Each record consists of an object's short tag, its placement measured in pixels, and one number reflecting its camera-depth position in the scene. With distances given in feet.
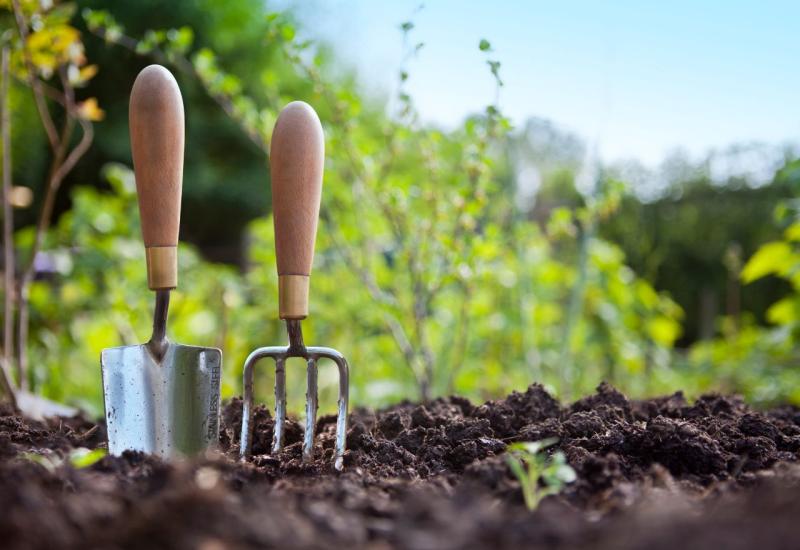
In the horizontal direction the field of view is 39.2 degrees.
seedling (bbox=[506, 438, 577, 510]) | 1.96
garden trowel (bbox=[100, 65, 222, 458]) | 2.47
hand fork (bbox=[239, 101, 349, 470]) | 2.45
